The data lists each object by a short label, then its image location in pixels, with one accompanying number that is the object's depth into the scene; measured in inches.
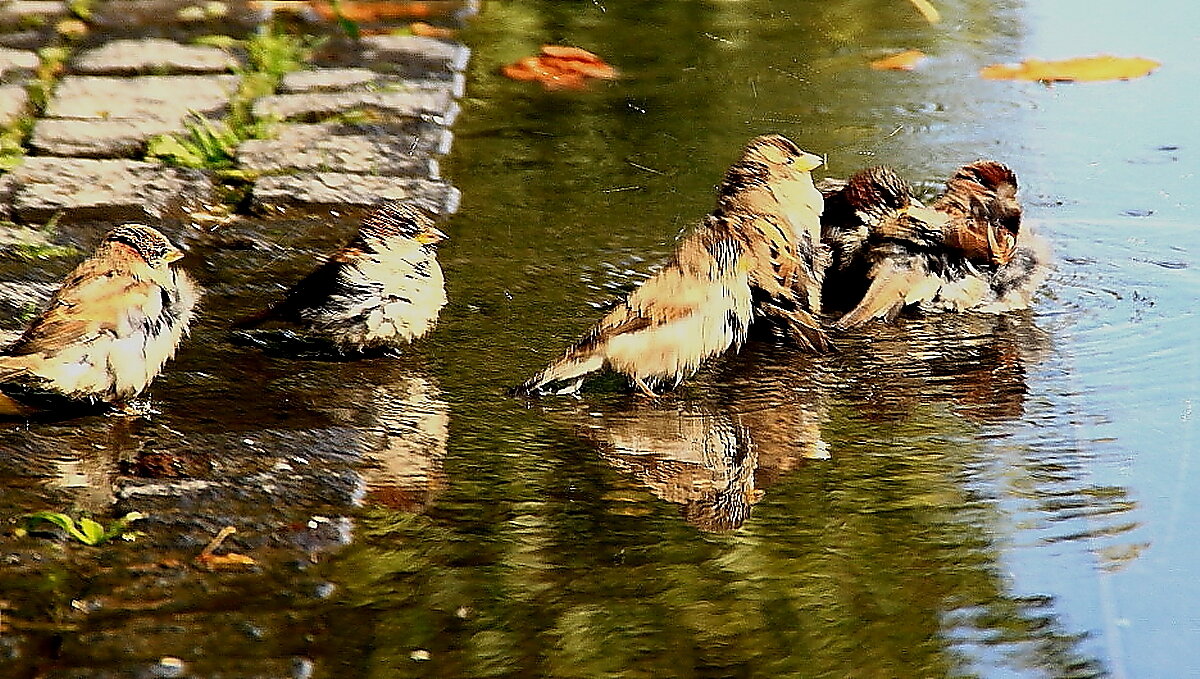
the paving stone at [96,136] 484.1
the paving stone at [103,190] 440.5
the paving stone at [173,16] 622.8
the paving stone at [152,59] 565.6
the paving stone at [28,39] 585.9
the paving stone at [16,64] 551.2
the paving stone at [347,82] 557.9
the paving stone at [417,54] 589.0
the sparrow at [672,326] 332.5
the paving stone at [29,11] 618.7
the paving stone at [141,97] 518.3
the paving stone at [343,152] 485.4
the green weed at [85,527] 249.9
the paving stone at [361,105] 531.2
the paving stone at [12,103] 508.1
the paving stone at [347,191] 458.9
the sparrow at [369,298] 357.1
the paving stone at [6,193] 435.2
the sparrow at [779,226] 371.9
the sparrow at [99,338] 305.7
